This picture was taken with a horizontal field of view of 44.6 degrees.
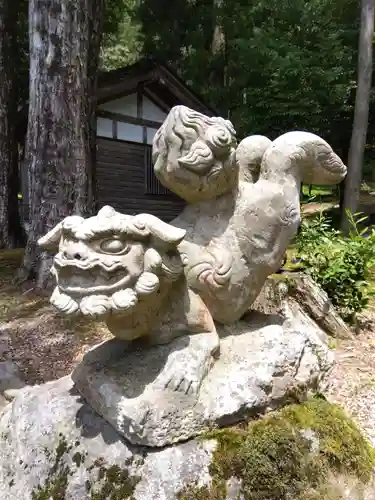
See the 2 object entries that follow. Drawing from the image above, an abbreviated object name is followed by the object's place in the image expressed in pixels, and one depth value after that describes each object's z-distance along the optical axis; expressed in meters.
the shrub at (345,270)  4.08
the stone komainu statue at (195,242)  1.65
